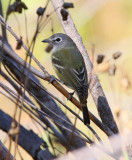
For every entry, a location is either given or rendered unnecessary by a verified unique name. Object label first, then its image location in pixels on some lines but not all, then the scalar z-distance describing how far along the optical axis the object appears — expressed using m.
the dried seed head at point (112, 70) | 4.12
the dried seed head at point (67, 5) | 4.08
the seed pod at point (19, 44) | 4.15
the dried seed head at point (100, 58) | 4.08
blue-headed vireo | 6.43
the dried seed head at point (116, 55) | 4.30
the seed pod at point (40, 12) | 4.08
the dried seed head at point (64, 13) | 4.19
